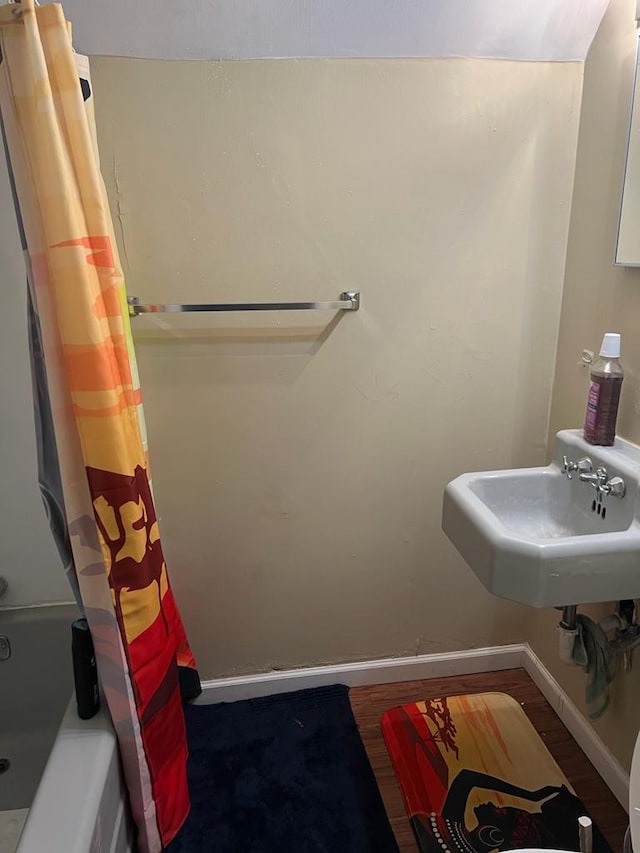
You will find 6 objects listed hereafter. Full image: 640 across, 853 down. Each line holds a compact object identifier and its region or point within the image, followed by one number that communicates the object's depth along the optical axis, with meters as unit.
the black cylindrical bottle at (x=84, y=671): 1.28
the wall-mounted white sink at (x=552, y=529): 1.17
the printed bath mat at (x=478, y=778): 1.48
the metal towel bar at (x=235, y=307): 1.52
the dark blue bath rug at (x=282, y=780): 1.49
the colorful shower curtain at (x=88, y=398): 1.08
